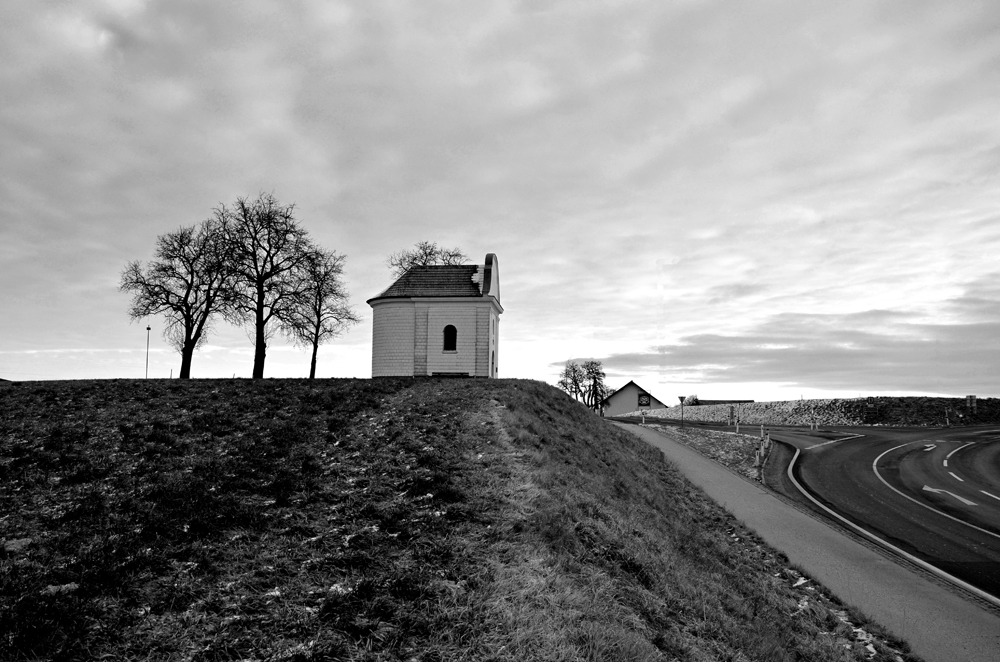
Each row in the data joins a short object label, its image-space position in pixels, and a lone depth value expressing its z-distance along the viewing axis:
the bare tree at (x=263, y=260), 34.16
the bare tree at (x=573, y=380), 101.88
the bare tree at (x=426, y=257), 54.81
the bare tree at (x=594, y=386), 102.19
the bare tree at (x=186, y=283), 35.38
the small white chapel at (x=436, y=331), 32.09
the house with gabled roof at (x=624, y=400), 95.31
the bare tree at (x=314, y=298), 35.28
